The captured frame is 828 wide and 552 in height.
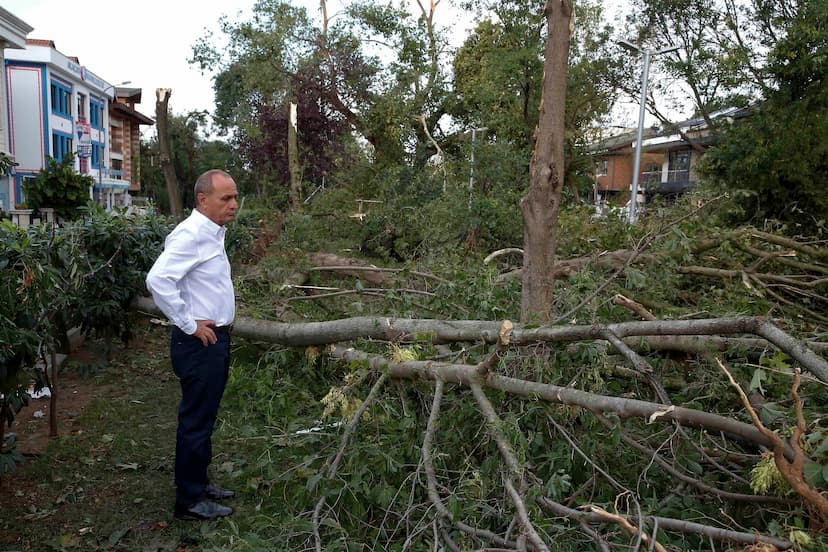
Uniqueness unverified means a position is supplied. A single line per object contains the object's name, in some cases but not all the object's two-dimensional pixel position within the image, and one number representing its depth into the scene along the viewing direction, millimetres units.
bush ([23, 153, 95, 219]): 15789
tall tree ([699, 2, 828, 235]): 9844
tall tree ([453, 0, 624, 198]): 16172
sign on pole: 25969
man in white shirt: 3375
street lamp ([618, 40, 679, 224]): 15422
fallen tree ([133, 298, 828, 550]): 2230
